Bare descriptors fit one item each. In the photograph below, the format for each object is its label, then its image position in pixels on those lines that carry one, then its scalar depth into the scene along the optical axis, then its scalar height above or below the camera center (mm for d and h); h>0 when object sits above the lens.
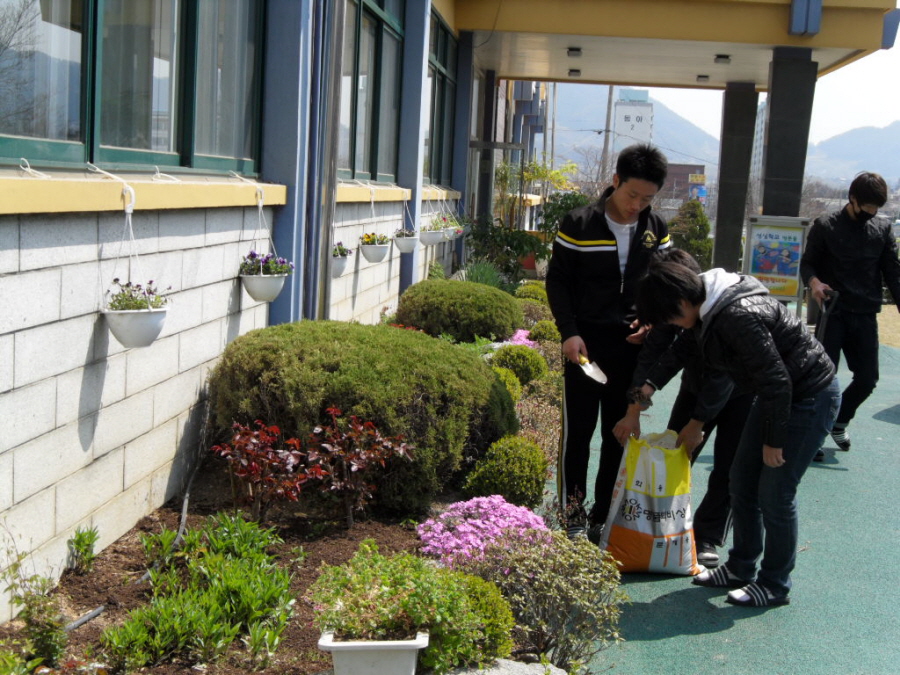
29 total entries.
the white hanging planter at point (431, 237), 11289 -590
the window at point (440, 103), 13297 +1157
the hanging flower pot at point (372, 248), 8586 -566
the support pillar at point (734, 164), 18875 +701
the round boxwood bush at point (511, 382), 7094 -1370
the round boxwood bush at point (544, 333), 9984 -1400
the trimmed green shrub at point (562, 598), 3619 -1466
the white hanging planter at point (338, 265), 7398 -628
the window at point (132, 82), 3717 +381
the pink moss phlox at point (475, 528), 4094 -1466
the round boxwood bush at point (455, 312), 9352 -1170
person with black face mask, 7094 -498
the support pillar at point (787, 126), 14234 +1118
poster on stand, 11188 -499
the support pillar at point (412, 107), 10852 +813
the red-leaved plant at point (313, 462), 4371 -1262
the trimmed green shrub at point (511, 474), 5129 -1447
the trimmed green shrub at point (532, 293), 13195 -1348
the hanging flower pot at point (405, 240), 10109 -578
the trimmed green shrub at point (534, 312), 11484 -1406
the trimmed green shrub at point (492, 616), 3373 -1433
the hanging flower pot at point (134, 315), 3947 -572
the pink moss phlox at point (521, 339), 9547 -1431
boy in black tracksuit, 5000 -547
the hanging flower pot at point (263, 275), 5680 -563
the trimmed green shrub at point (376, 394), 4883 -1050
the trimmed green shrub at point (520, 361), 8039 -1361
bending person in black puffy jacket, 4055 -723
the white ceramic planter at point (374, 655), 3008 -1414
